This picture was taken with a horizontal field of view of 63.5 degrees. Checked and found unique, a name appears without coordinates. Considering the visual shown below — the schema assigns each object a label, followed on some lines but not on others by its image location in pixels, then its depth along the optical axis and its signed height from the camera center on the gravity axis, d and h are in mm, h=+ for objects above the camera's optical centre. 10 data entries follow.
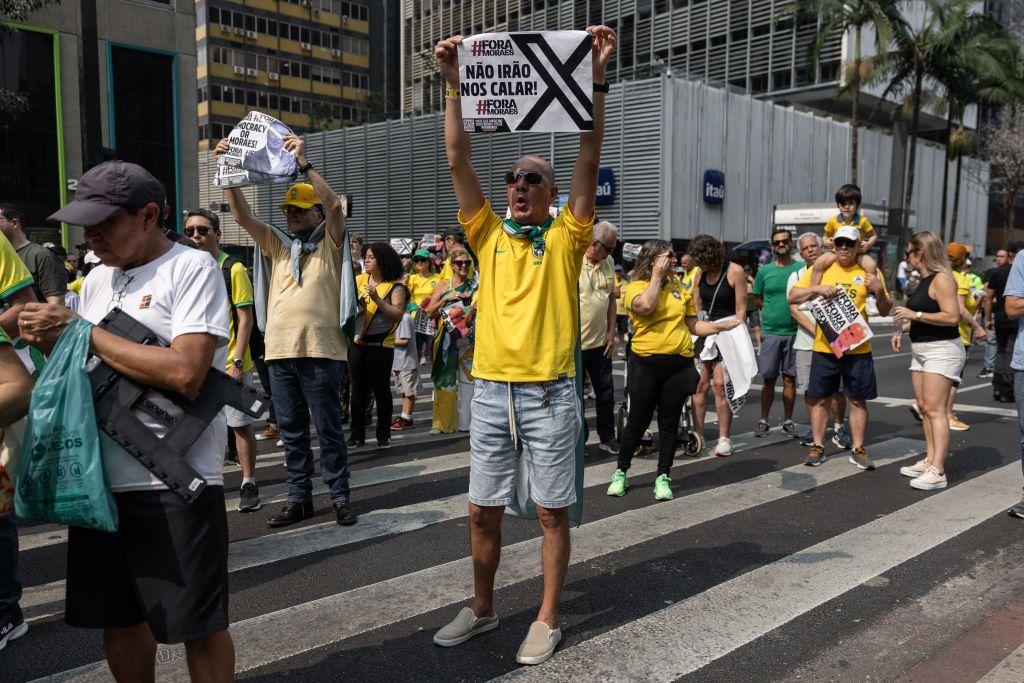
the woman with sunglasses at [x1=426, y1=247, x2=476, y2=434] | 7984 -1125
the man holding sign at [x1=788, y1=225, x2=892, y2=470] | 6824 -1049
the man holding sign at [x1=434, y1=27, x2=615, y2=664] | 3436 -463
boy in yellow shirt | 7055 +77
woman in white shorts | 6238 -805
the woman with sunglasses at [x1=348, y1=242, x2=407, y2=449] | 7602 -1000
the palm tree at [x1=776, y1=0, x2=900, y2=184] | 26781 +7093
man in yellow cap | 5250 -672
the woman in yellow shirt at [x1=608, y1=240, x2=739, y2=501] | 5973 -931
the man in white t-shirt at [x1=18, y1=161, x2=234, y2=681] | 2326 -705
